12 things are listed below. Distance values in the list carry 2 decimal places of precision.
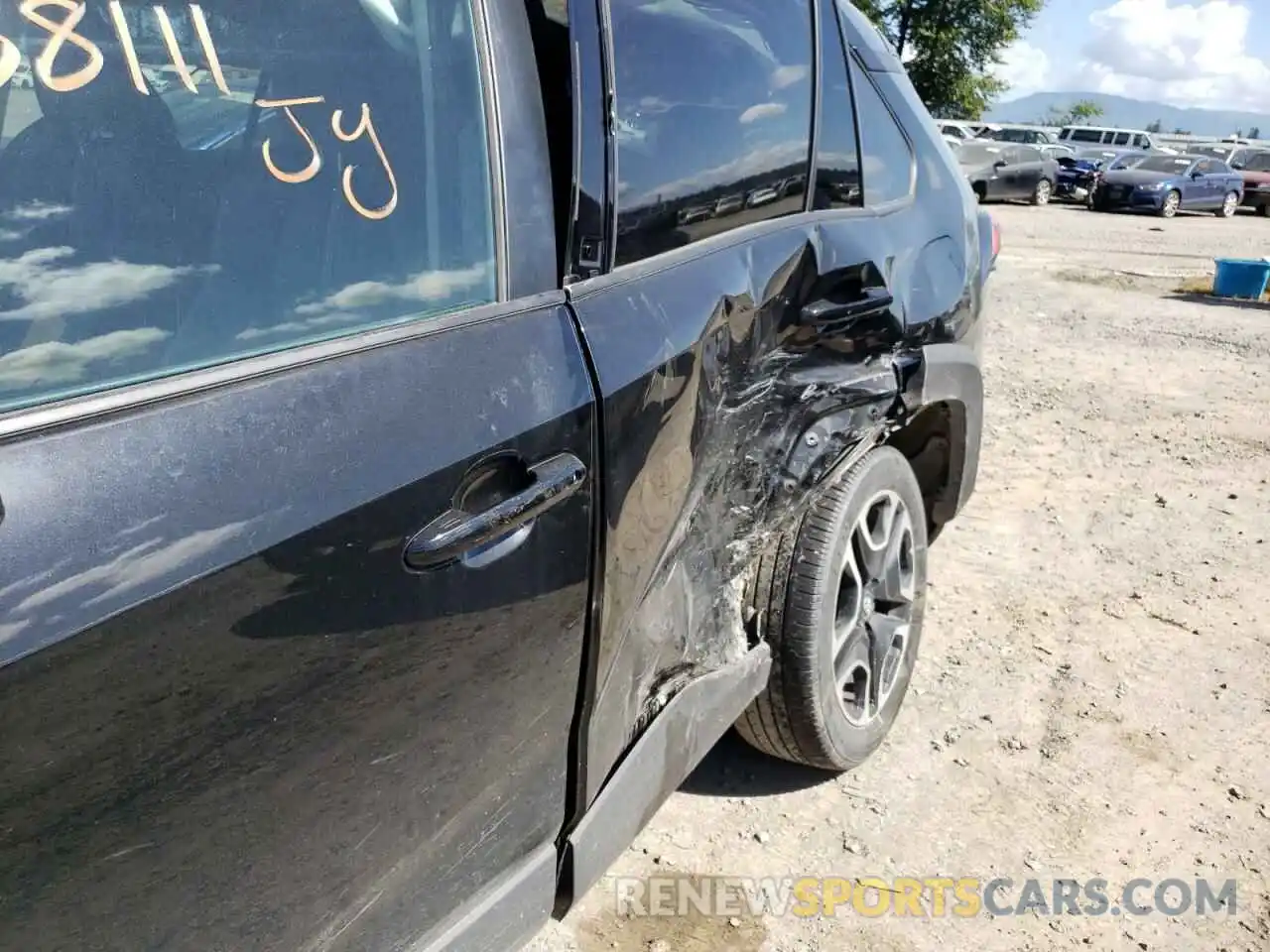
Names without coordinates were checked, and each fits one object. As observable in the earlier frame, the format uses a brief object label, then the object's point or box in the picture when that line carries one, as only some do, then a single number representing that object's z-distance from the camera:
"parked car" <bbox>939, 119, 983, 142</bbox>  24.78
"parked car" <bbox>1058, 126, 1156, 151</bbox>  31.89
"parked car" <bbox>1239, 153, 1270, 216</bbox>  23.33
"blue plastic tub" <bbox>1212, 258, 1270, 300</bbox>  10.23
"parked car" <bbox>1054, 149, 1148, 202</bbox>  24.38
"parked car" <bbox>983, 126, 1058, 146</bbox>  26.97
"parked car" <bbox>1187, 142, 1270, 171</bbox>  24.17
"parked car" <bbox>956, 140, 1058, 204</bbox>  21.67
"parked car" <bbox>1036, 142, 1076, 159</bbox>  25.70
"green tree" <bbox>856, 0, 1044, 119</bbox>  39.00
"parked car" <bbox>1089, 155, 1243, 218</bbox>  21.84
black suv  1.08
